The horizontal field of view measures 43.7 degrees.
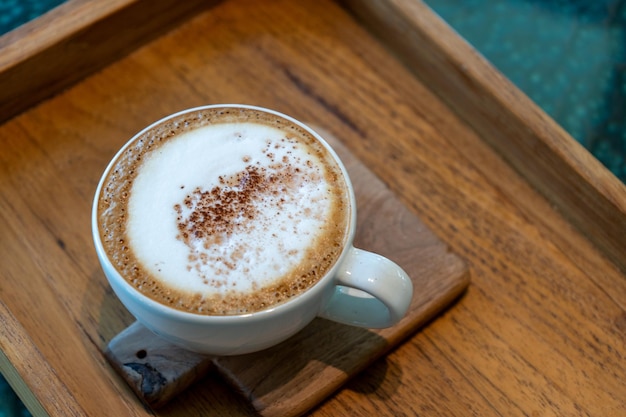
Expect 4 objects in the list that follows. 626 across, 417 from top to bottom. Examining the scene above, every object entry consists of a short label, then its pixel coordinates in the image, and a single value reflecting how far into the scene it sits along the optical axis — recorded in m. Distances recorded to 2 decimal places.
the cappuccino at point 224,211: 0.66
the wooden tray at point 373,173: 0.78
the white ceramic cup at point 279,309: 0.65
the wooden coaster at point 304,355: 0.74
